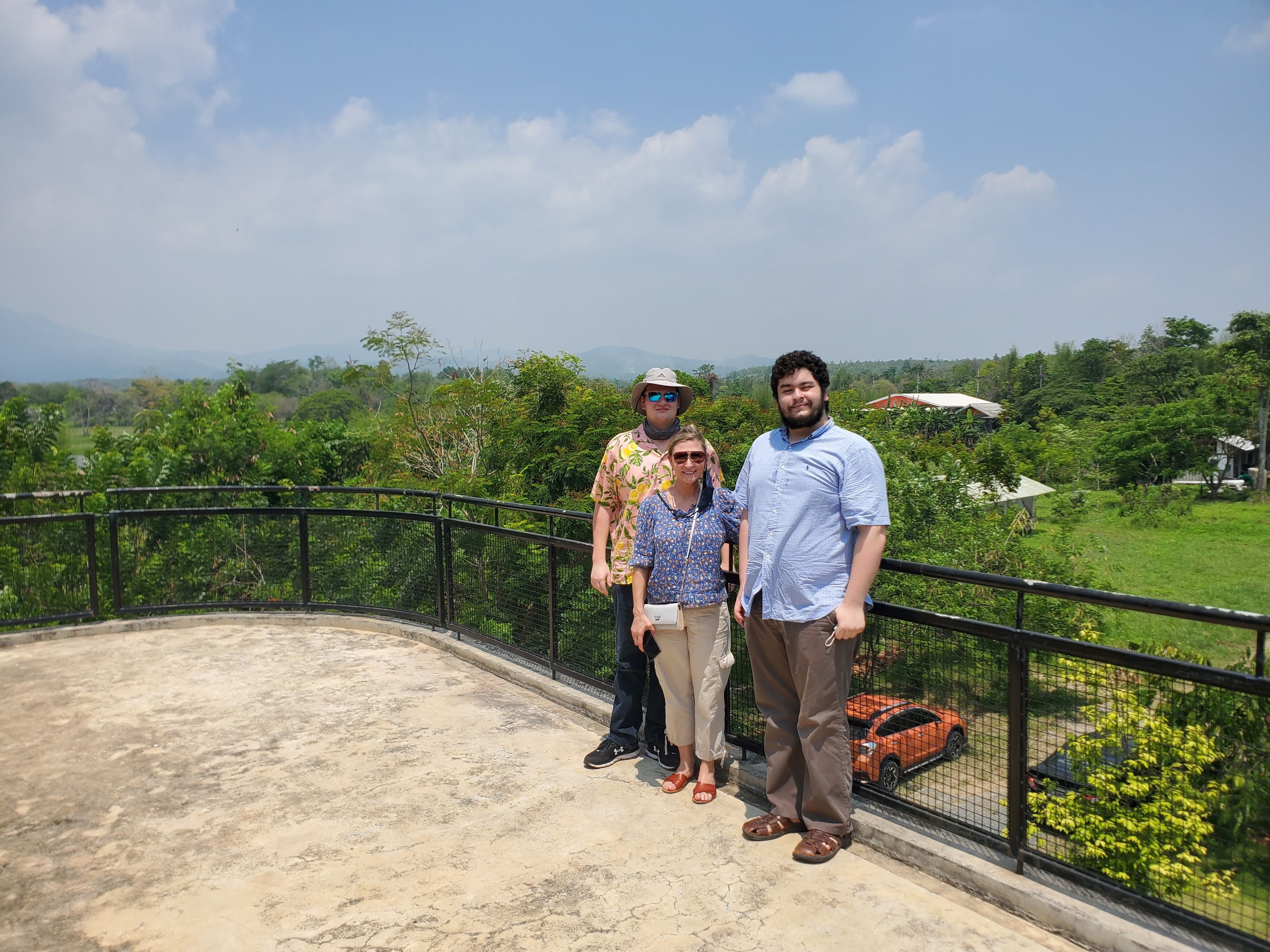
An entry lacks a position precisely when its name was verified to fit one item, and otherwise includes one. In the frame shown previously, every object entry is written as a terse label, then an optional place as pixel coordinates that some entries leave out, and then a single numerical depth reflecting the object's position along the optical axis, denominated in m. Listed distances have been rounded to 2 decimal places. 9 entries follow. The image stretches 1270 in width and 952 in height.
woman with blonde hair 3.54
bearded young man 3.01
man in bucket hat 3.81
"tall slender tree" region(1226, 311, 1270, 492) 57.91
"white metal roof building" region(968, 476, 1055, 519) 24.41
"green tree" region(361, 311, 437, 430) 23.28
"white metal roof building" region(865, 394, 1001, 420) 83.75
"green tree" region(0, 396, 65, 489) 13.15
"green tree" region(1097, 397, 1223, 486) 55.38
